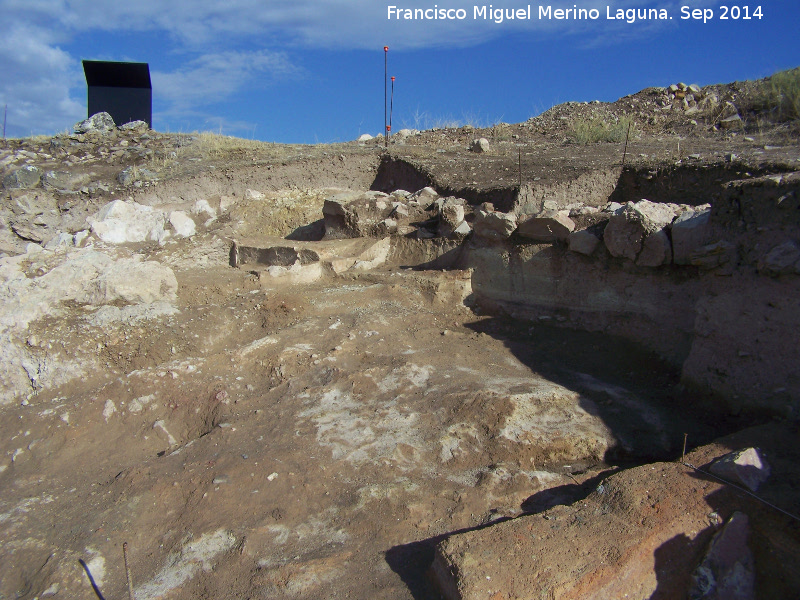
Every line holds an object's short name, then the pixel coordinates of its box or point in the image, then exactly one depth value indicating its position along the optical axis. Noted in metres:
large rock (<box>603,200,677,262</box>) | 3.77
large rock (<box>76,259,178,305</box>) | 4.18
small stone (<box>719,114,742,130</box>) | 8.31
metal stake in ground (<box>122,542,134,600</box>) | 2.09
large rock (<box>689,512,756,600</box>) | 1.94
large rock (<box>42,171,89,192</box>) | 8.63
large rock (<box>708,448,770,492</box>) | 2.19
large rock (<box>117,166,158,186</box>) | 8.57
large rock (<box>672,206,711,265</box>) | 3.52
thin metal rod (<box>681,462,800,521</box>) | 2.02
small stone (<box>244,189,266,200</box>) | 7.31
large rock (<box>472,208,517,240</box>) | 4.56
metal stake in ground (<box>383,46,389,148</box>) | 8.69
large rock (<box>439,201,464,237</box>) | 5.32
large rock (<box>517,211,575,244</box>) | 4.26
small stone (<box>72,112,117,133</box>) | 10.86
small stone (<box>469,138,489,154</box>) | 8.82
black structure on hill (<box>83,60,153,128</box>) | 11.61
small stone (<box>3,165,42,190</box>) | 8.52
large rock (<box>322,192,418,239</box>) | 5.86
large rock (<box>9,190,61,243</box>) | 8.16
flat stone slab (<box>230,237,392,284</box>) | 5.18
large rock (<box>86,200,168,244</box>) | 6.17
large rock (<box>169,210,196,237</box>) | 6.30
